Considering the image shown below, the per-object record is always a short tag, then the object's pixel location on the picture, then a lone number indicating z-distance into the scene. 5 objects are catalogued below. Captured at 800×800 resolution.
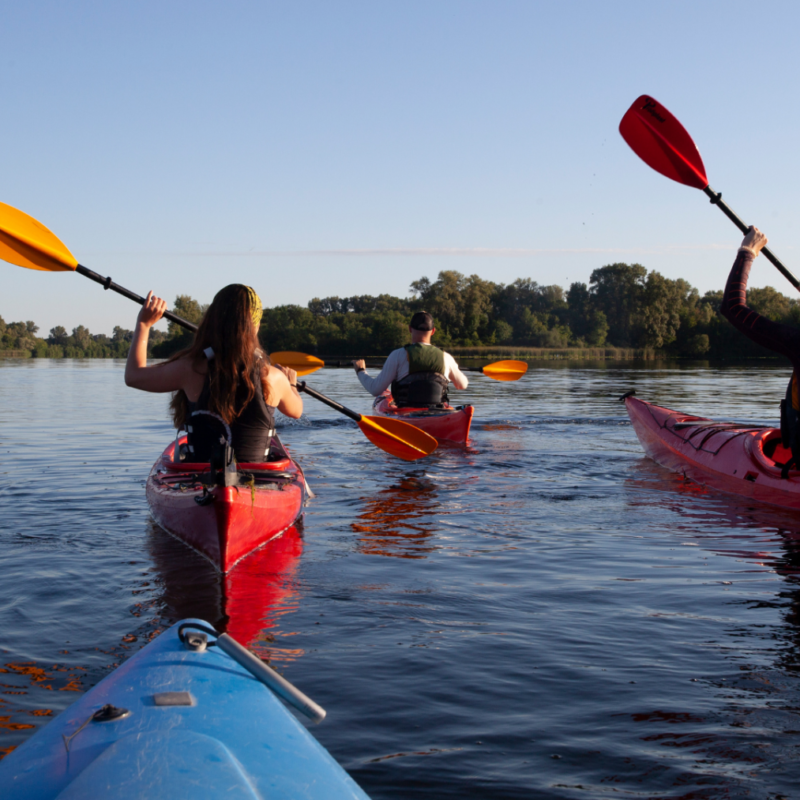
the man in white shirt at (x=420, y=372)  9.70
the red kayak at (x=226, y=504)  3.82
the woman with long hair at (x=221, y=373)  4.04
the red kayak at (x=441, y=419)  9.50
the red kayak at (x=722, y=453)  6.22
